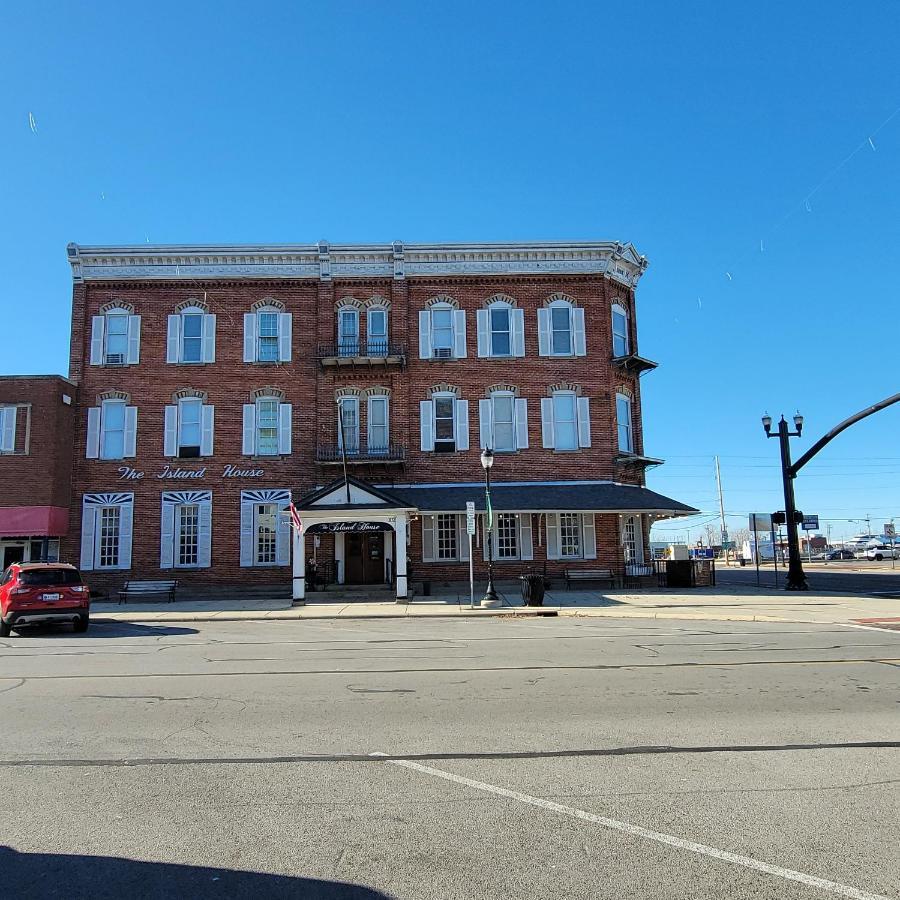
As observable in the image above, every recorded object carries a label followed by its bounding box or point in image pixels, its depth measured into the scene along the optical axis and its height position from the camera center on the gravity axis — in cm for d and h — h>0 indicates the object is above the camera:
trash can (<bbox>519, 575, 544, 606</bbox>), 2214 -75
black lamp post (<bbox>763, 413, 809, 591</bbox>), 2653 +136
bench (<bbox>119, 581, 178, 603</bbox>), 2619 -52
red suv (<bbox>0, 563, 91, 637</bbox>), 1727 -48
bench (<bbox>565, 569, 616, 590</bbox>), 2834 -45
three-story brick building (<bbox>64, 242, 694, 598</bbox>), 2852 +632
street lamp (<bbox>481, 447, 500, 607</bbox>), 2193 +91
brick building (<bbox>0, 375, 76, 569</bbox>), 2667 +383
